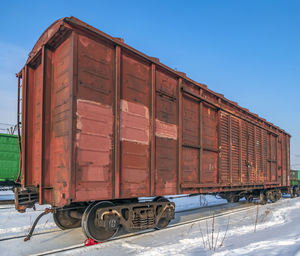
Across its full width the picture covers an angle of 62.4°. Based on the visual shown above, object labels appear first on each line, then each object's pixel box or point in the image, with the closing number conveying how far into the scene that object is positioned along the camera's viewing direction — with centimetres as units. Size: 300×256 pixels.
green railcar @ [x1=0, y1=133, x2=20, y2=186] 1373
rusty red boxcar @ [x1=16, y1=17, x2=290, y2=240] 474
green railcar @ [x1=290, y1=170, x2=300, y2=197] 1767
